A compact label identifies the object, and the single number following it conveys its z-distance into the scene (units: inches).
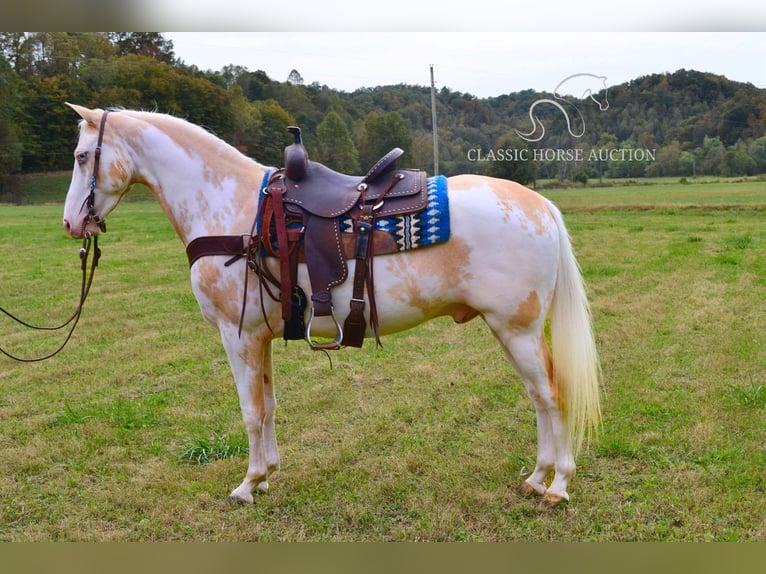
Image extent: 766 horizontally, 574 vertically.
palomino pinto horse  121.6
